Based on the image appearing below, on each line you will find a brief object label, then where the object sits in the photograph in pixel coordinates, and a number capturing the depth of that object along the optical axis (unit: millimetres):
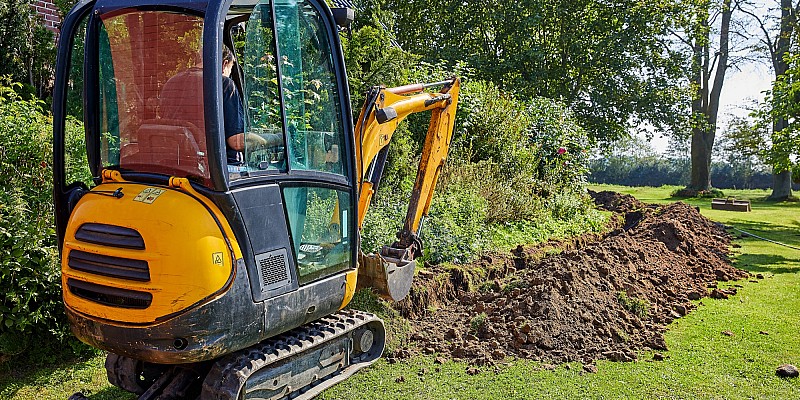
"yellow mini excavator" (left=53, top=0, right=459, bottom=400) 3486
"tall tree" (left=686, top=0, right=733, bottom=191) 24719
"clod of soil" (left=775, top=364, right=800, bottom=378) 5484
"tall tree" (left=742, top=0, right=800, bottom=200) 23188
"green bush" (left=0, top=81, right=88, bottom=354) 4930
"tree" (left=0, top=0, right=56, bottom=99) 8375
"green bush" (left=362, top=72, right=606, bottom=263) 8555
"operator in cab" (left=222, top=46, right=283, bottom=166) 3686
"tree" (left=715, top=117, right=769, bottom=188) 24594
